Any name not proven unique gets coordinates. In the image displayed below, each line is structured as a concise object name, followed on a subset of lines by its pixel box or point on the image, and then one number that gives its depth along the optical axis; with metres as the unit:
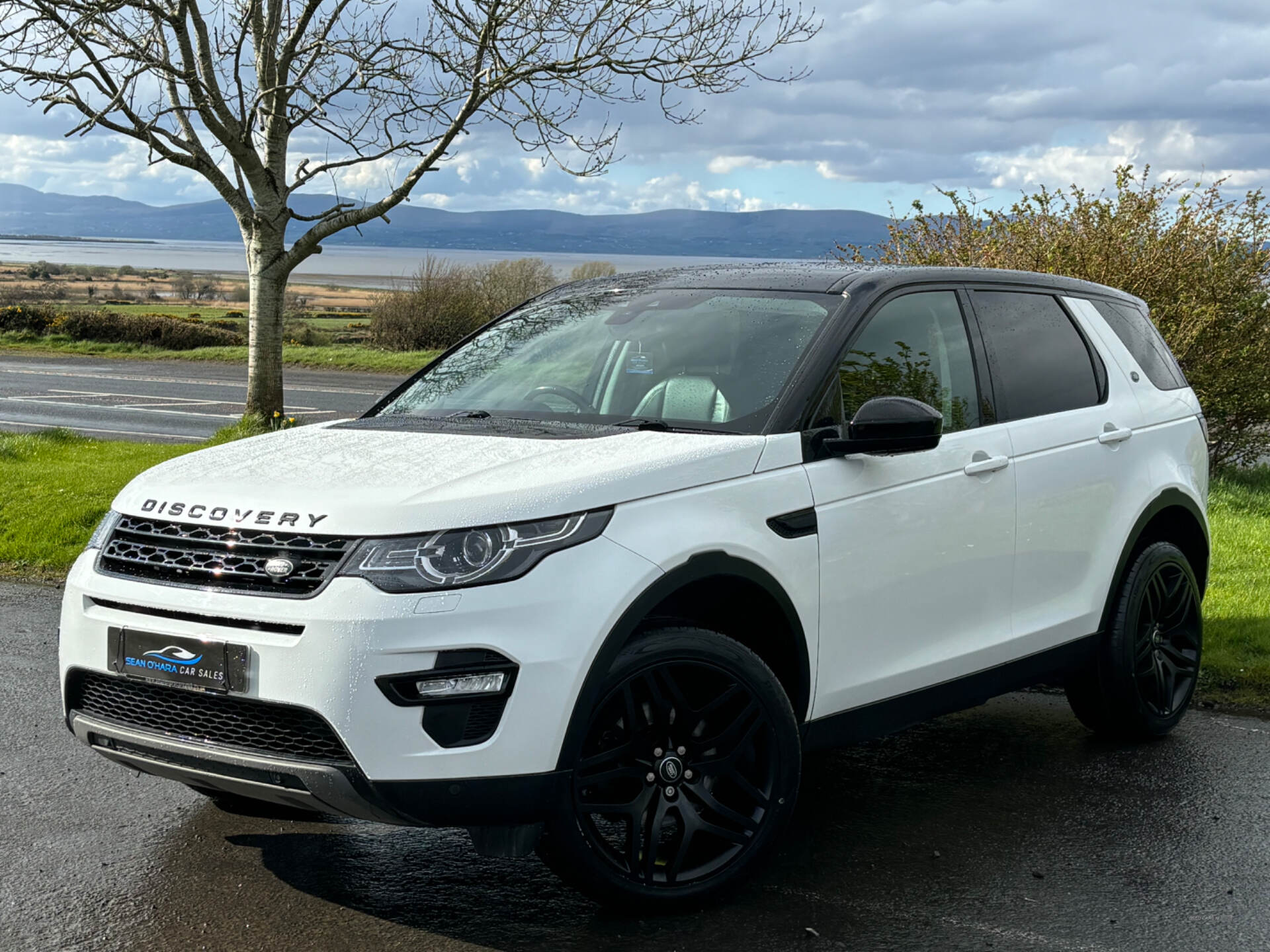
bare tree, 12.59
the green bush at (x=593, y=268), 41.47
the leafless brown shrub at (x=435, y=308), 34.97
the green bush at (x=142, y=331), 35.31
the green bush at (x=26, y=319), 37.22
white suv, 3.37
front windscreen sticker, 4.64
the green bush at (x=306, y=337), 38.02
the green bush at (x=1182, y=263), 12.64
